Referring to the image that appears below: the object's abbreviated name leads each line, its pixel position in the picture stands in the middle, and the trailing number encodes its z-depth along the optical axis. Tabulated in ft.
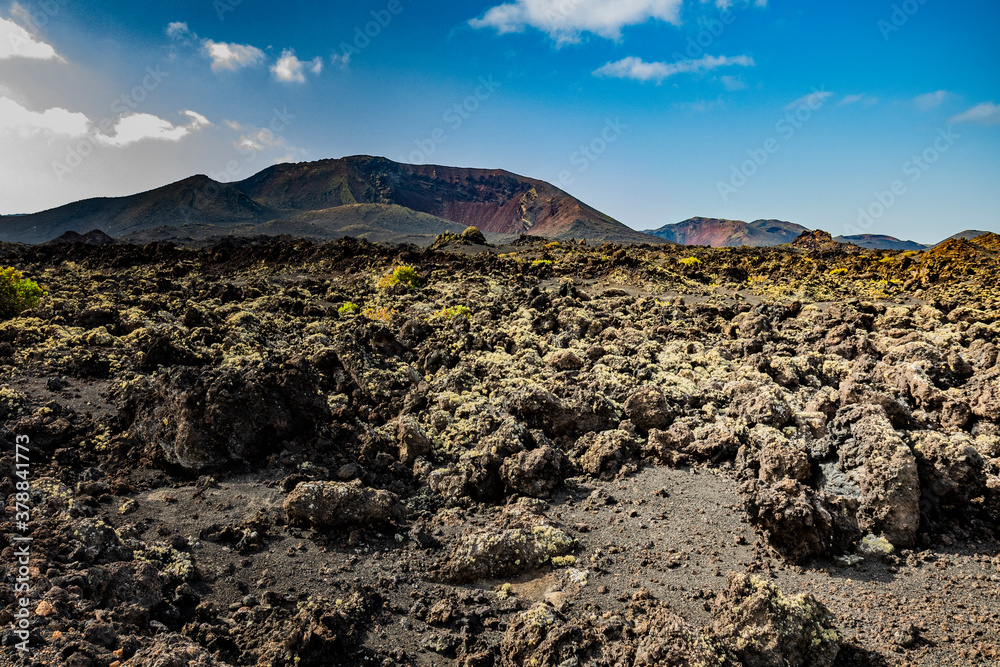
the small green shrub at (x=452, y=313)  41.27
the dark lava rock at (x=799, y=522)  14.73
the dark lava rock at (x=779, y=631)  10.98
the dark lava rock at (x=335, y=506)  16.26
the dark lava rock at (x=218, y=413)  19.15
